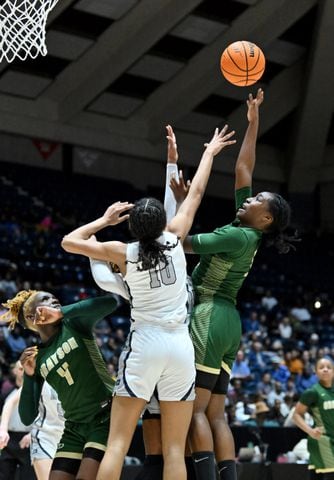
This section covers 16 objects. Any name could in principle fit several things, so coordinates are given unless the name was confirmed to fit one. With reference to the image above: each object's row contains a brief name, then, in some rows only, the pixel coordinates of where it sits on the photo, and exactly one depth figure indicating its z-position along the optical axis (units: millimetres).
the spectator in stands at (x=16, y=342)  13586
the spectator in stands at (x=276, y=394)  14861
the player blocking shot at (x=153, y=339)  4480
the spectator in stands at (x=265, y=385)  15243
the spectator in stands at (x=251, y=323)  18831
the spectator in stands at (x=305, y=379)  16609
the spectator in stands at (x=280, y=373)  16562
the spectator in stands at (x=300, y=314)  20719
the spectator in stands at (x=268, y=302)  20512
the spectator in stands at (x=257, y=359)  16641
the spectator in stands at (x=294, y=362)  17462
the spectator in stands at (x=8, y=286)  14889
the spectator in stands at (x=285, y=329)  19391
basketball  5777
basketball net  6965
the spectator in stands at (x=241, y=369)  15742
